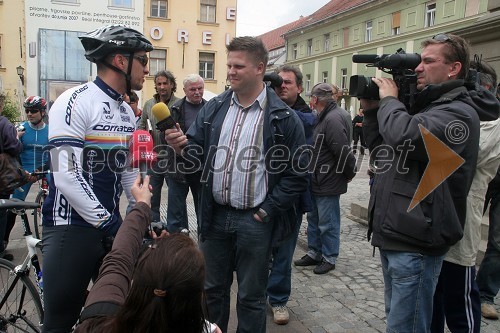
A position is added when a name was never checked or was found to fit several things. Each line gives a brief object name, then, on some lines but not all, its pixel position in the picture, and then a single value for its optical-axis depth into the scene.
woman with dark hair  1.29
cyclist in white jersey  2.15
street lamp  23.72
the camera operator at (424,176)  2.20
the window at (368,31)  35.06
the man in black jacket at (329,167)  4.66
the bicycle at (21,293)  3.02
